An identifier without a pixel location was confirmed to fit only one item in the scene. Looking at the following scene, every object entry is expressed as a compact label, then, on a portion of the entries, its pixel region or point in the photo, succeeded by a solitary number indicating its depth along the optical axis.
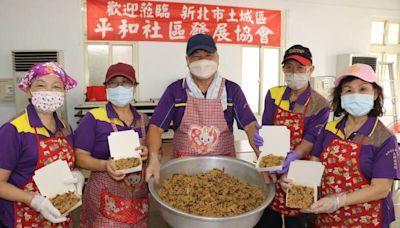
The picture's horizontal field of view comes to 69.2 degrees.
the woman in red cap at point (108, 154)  1.53
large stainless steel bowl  1.06
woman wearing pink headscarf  1.23
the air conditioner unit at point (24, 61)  4.11
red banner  4.44
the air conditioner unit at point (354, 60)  5.54
